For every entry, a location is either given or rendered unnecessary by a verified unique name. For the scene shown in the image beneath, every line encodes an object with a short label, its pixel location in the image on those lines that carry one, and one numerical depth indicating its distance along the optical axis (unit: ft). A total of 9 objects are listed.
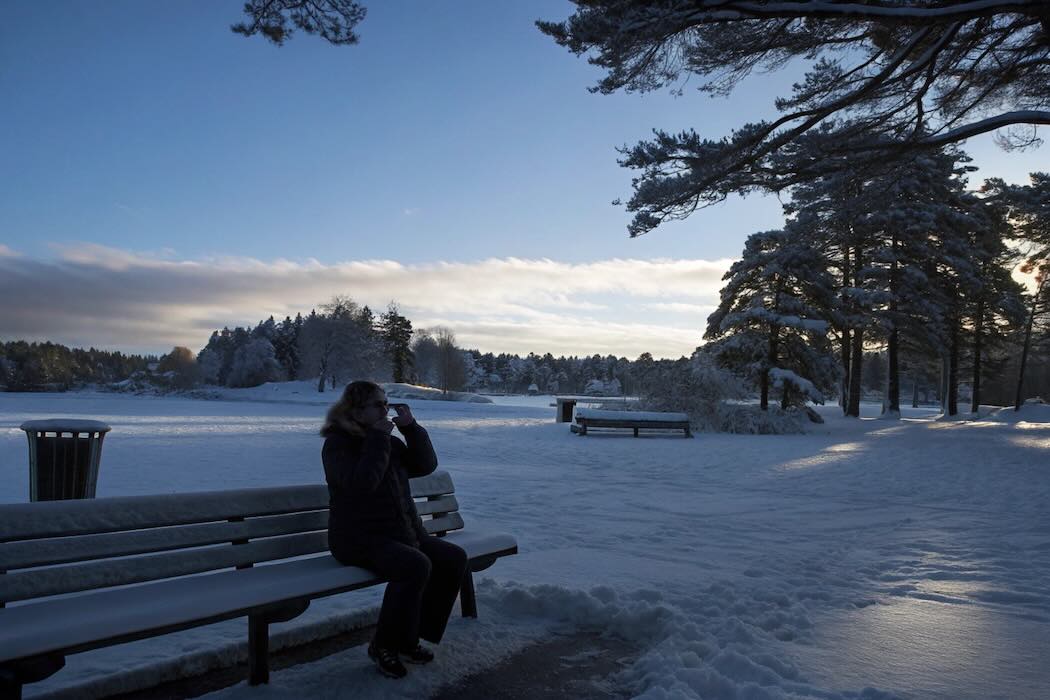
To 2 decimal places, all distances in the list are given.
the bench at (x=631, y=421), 67.36
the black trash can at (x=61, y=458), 20.08
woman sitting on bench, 12.18
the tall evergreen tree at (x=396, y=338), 236.75
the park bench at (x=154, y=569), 9.11
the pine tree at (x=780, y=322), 81.05
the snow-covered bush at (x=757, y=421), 76.43
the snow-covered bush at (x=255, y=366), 258.98
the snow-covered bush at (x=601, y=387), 363.76
